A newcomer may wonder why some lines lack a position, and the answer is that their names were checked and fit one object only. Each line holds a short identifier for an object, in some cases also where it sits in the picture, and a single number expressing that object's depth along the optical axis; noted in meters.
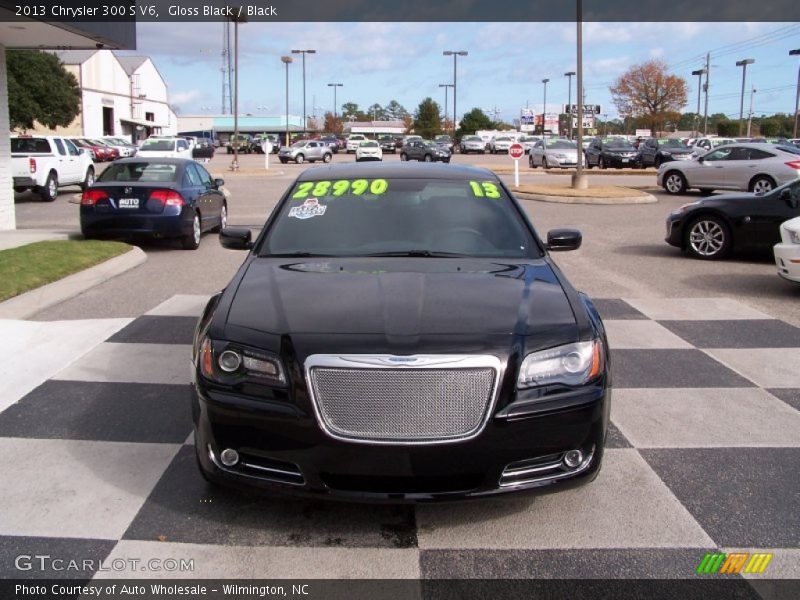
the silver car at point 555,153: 37.75
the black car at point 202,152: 27.66
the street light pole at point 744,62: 70.00
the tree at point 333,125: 123.44
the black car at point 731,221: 10.91
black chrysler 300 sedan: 3.30
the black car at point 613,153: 39.41
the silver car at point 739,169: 20.80
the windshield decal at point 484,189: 5.35
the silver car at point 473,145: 65.75
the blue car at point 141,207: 12.44
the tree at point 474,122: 100.81
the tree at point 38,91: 51.03
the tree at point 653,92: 76.94
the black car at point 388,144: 67.81
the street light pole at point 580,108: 20.98
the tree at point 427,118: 99.75
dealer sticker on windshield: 5.14
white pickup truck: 21.59
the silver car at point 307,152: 51.53
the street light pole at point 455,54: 74.62
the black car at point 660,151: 36.56
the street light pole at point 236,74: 35.22
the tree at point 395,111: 181.62
